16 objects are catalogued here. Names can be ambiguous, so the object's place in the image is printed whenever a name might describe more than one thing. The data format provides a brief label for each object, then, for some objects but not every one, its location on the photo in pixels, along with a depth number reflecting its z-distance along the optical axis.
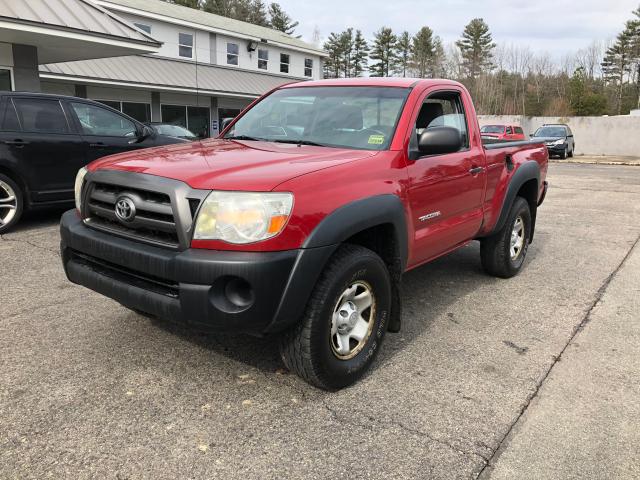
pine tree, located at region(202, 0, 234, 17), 49.20
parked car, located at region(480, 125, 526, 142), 21.80
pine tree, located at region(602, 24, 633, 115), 57.47
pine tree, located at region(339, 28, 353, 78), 63.88
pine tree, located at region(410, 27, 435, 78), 63.88
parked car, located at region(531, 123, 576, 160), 25.55
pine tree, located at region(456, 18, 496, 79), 60.69
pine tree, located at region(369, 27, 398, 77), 64.00
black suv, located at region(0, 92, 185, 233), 6.58
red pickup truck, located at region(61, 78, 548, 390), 2.54
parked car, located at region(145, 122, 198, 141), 14.74
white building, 19.45
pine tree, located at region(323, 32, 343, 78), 64.12
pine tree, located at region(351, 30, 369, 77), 64.12
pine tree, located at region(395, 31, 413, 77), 64.88
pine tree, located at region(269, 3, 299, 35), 57.25
